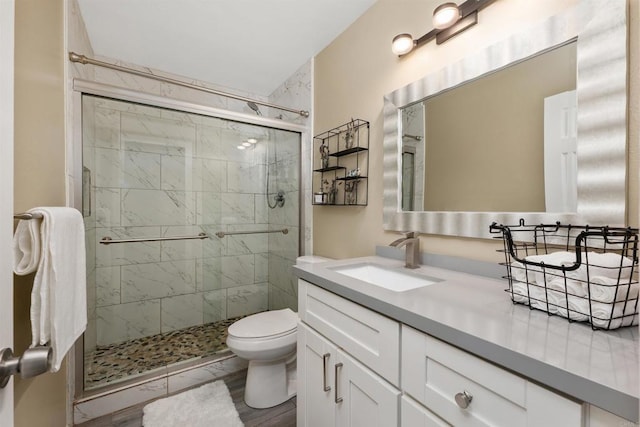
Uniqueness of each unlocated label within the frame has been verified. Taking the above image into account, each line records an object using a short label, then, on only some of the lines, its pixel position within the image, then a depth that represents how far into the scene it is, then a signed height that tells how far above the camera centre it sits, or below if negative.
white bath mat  1.54 -1.17
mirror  0.84 +0.26
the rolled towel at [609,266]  0.65 -0.13
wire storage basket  0.61 -0.17
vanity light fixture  1.18 +0.84
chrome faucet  1.33 -0.18
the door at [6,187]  0.48 +0.04
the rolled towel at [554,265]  0.68 -0.15
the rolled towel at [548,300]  0.68 -0.23
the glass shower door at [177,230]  1.93 -0.16
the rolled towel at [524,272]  0.75 -0.17
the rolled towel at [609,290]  0.60 -0.18
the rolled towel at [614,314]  0.60 -0.23
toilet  1.61 -0.86
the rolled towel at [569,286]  0.65 -0.18
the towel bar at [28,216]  0.74 -0.02
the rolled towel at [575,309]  0.64 -0.23
